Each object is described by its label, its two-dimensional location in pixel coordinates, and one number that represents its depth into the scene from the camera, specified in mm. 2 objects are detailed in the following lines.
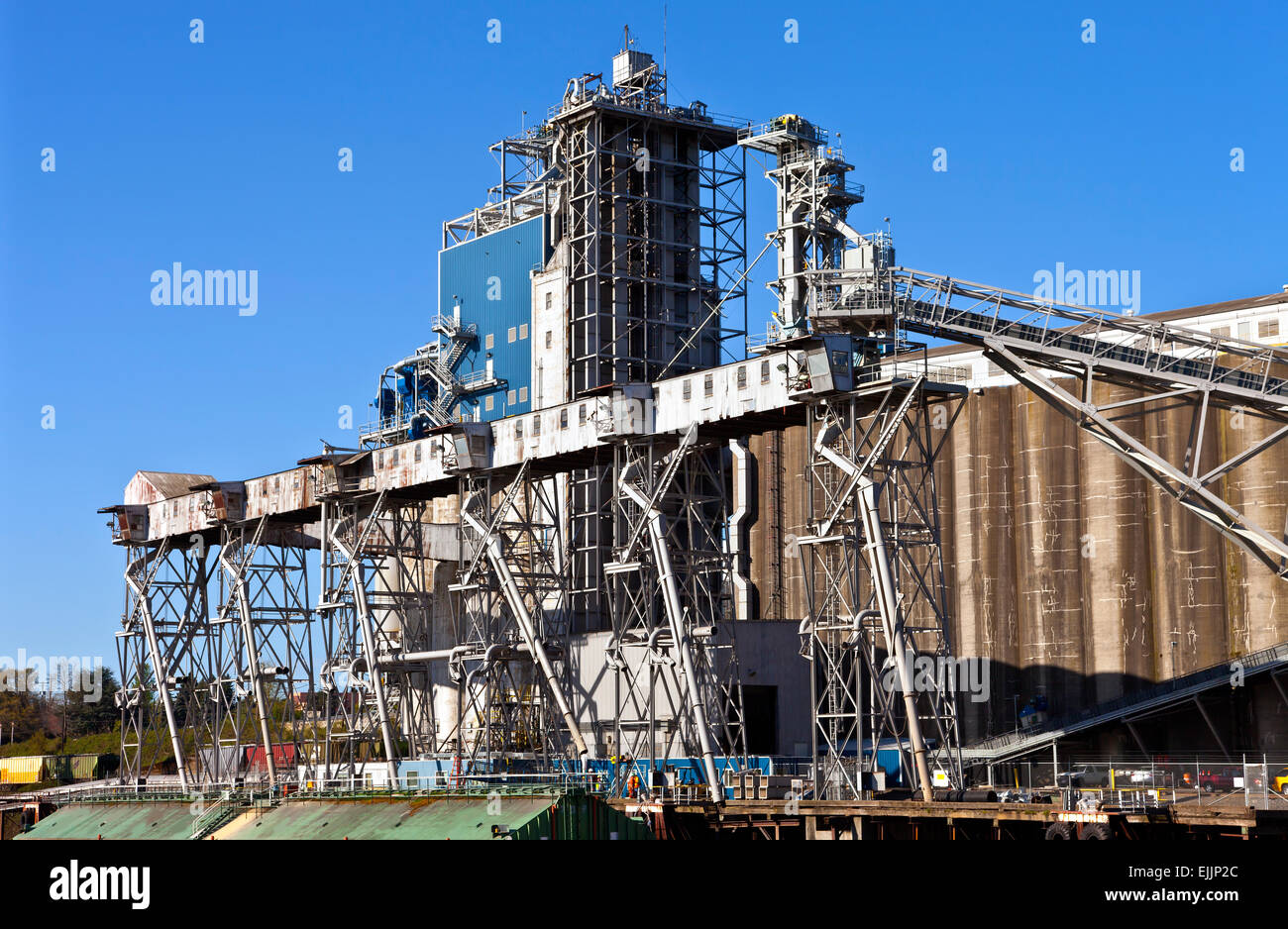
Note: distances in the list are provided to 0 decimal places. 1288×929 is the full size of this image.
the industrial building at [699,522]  62000
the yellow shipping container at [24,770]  114125
